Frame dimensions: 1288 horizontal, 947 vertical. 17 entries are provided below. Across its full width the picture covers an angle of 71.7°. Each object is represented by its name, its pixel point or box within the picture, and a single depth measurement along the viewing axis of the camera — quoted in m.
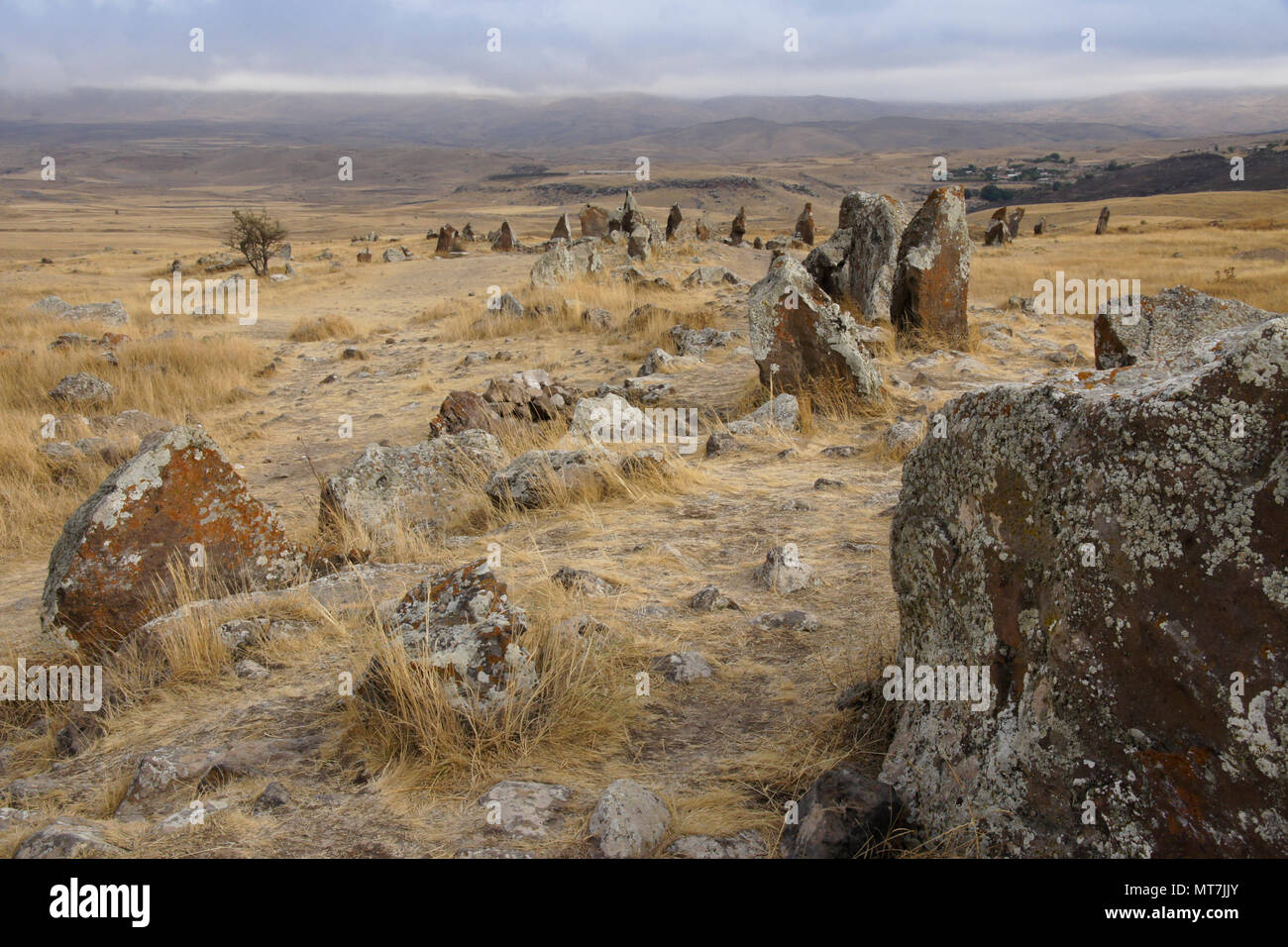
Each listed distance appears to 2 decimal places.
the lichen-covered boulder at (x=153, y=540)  4.48
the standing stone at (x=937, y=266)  10.76
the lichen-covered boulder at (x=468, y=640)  3.12
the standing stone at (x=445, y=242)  28.91
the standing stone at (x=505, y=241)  28.64
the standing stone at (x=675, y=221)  24.89
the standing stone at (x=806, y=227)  28.69
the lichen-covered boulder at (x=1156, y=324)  7.95
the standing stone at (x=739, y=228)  28.56
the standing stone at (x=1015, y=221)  35.91
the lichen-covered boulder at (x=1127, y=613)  1.84
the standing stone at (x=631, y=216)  23.20
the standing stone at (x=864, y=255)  11.71
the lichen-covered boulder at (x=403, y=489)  6.14
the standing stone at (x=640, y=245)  21.16
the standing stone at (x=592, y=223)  26.56
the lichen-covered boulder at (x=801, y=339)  8.55
